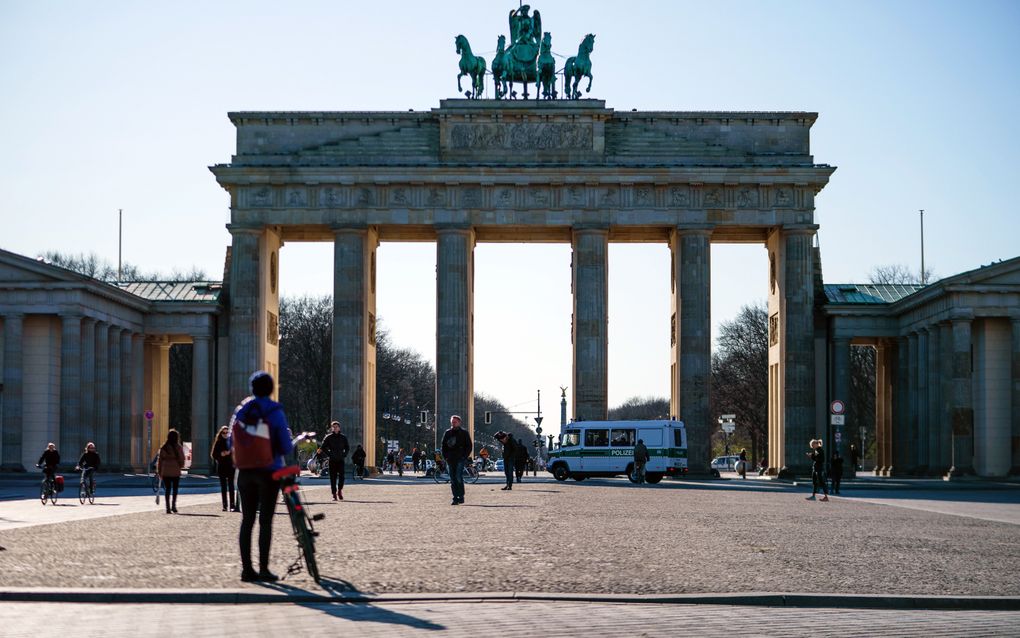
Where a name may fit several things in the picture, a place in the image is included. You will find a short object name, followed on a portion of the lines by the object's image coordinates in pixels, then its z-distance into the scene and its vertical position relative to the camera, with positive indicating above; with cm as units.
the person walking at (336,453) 3997 -133
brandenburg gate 7319 +964
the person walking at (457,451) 3628 -118
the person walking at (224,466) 3232 -140
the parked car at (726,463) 12281 -495
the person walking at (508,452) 4959 -172
